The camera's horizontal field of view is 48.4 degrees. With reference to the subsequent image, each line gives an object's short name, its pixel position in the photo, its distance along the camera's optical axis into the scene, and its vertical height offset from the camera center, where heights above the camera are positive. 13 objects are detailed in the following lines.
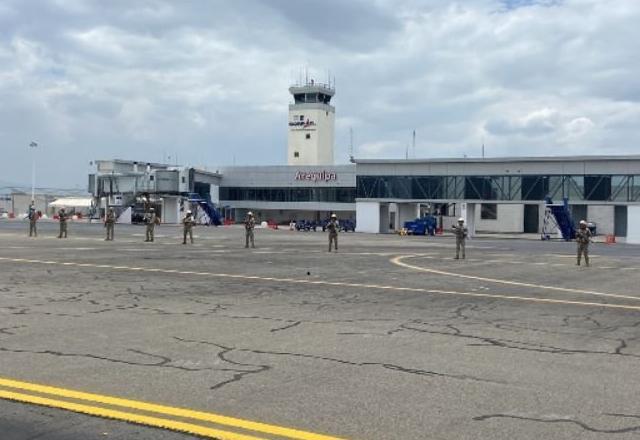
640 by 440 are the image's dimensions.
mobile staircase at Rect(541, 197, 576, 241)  57.59 -0.09
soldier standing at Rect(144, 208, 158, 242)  35.00 -0.67
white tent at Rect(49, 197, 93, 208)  104.44 +1.50
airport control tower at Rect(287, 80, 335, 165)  94.50 +11.93
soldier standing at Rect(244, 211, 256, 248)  32.53 -0.63
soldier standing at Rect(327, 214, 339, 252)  30.78 -0.61
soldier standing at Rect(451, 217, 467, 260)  28.25 -0.71
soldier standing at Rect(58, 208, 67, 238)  36.72 -0.54
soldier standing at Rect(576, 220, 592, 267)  25.43 -0.82
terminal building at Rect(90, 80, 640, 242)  64.00 +3.05
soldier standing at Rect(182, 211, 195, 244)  34.03 -0.49
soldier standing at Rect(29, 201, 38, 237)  37.81 -0.46
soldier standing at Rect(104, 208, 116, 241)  35.94 -0.46
